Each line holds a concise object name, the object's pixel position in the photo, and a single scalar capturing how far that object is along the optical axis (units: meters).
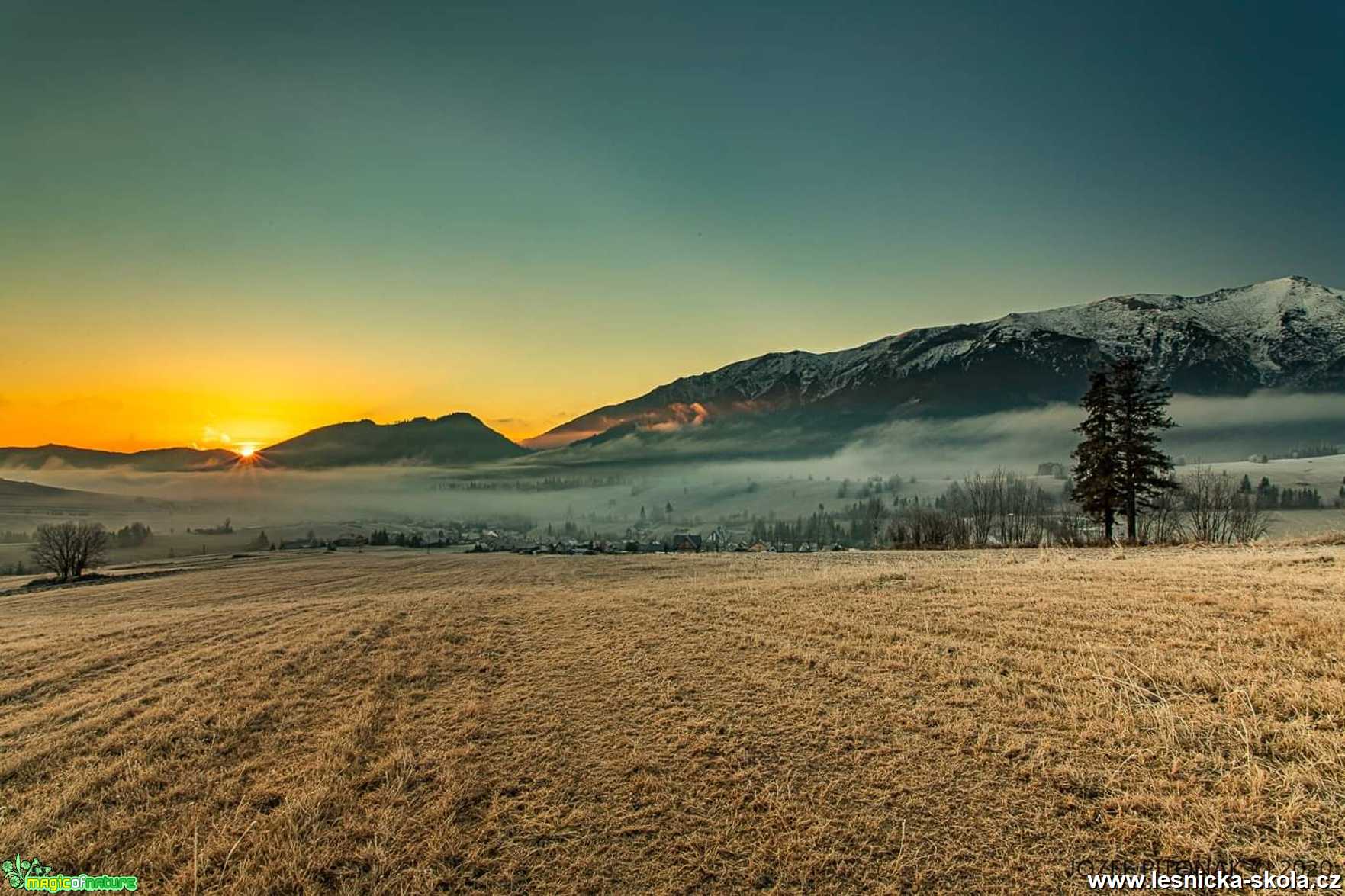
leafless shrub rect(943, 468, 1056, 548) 82.50
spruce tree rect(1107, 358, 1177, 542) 46.53
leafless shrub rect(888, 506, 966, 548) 68.00
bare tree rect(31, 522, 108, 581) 56.78
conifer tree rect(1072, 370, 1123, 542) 47.59
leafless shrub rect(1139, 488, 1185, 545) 67.25
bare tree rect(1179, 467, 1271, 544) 68.81
